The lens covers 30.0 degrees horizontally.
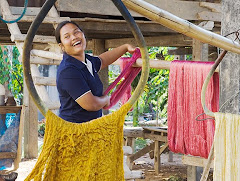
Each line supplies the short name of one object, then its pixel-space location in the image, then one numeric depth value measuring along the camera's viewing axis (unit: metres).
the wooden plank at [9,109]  5.52
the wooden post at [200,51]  5.74
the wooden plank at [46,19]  4.31
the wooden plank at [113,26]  6.01
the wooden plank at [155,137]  7.94
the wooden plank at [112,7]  5.03
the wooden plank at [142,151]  8.04
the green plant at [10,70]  11.22
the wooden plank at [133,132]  7.99
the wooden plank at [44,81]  4.25
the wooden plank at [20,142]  5.40
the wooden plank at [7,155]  5.32
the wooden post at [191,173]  5.91
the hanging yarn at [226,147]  2.54
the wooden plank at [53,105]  4.04
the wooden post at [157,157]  8.32
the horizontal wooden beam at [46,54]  4.06
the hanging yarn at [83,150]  2.04
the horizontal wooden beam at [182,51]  9.25
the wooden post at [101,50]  7.88
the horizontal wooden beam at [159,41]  7.07
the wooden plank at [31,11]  4.66
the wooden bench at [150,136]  7.98
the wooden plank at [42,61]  4.59
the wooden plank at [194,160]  4.40
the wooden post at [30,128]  8.46
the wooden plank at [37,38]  4.34
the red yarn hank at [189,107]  4.14
